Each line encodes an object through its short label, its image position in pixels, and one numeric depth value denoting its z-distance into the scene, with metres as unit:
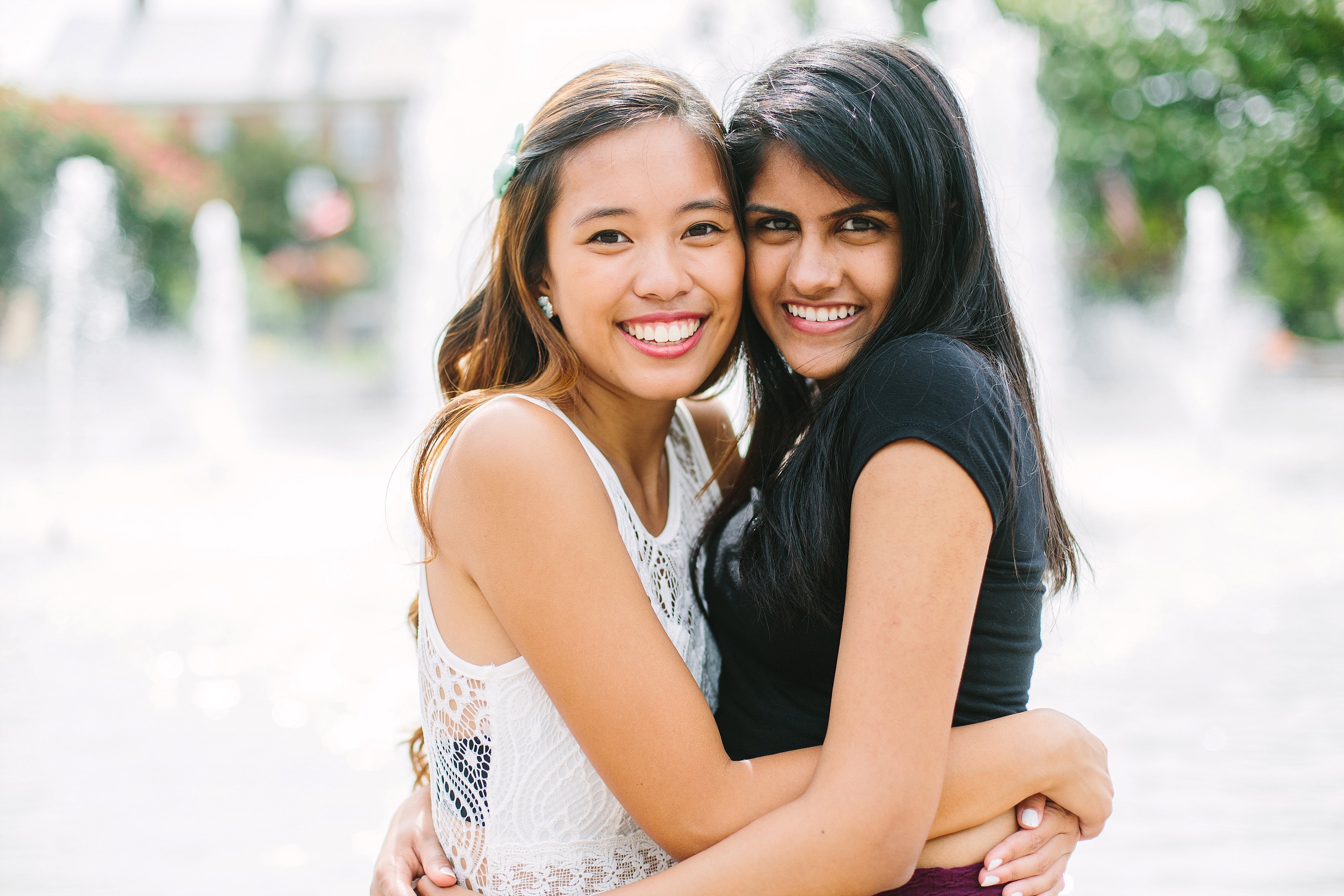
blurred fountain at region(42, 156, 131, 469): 12.52
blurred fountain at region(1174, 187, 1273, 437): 13.57
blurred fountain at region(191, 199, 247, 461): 12.89
